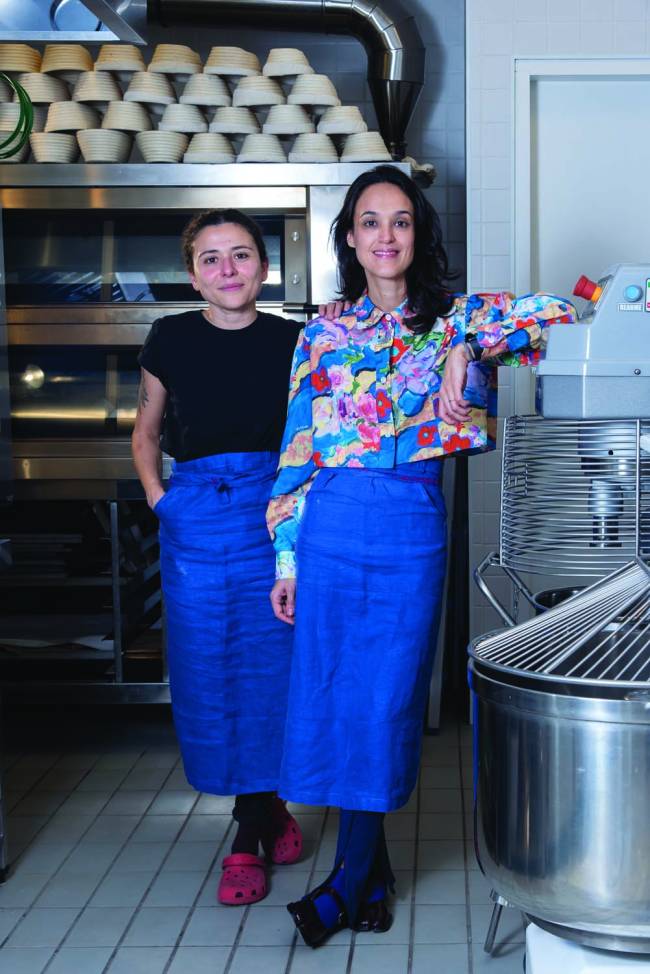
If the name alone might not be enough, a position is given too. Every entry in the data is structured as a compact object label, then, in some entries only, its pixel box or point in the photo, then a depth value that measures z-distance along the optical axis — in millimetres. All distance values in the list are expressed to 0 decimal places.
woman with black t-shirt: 2543
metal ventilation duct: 3701
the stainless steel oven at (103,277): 3496
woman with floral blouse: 2215
